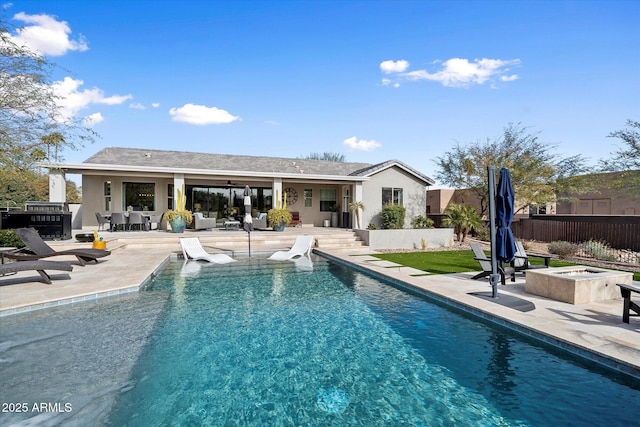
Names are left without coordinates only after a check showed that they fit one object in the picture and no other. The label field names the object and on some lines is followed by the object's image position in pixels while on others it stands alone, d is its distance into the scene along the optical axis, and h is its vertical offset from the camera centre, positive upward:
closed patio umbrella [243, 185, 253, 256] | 12.87 +0.23
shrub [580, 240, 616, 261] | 11.32 -1.40
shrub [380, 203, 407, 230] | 18.19 -0.11
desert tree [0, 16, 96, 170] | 11.16 +3.92
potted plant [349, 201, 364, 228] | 18.02 +0.34
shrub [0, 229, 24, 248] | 11.52 -0.75
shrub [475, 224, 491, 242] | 17.55 -1.06
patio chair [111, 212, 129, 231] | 14.92 -0.12
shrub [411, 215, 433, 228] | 16.70 -0.47
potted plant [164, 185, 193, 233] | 14.91 -0.01
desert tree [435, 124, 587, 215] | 17.94 +2.62
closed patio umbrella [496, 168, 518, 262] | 6.75 -0.10
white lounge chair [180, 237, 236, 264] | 11.02 -1.28
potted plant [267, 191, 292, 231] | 16.16 -0.15
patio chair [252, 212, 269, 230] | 16.73 -0.34
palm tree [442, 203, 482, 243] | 16.42 -0.28
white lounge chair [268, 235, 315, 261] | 11.82 -1.31
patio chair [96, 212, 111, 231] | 14.92 -0.11
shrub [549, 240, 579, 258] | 12.09 -1.35
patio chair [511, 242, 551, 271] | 8.00 -1.22
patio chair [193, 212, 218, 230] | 16.36 -0.32
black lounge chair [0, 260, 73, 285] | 6.41 -1.00
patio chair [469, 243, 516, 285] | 7.42 -1.30
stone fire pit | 5.99 -1.35
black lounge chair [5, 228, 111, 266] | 7.77 -0.86
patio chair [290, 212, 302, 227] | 19.83 -0.31
